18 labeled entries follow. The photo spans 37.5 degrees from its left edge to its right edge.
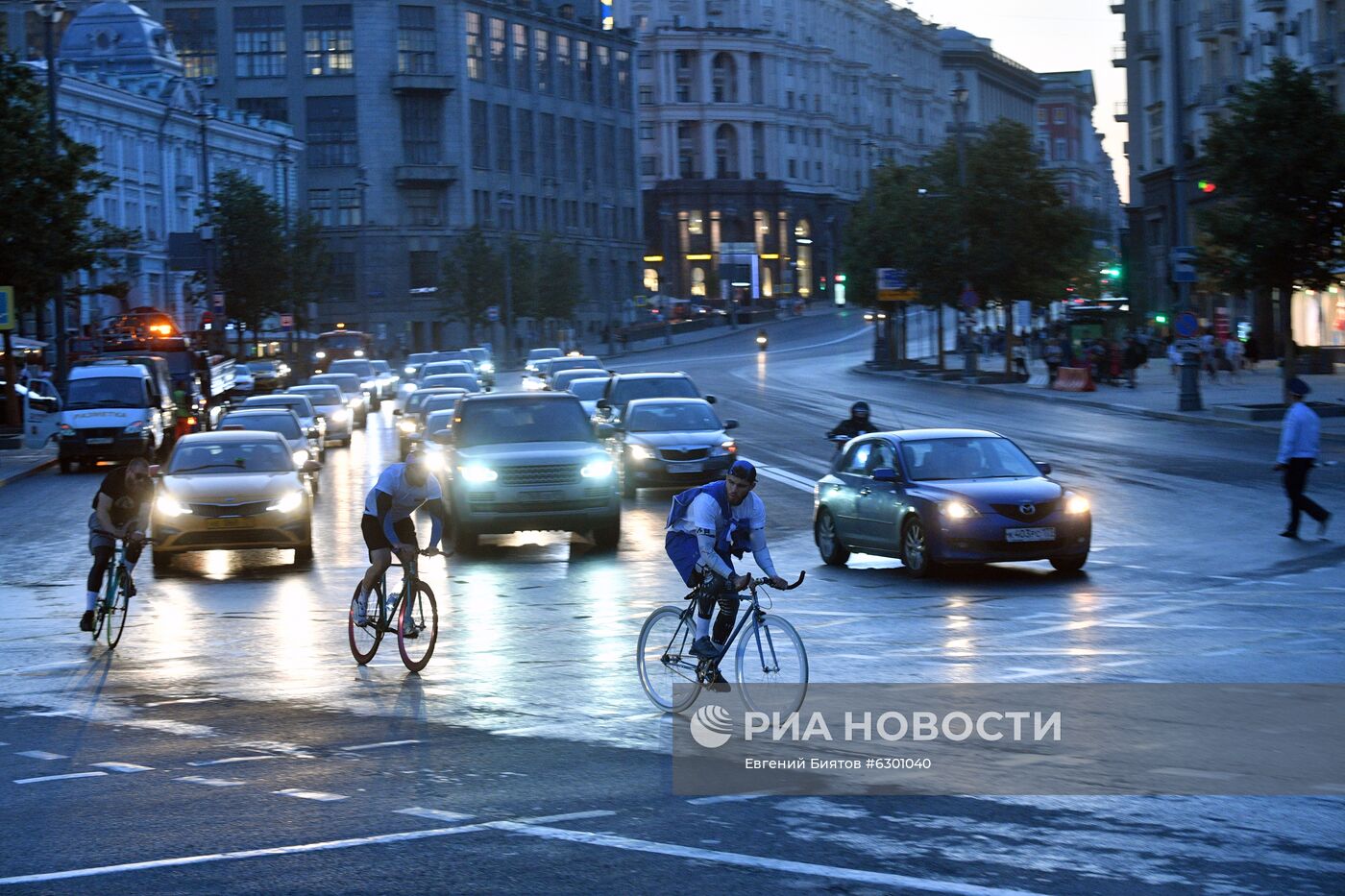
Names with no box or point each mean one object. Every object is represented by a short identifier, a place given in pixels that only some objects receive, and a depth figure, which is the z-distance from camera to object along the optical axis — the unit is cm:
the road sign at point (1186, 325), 4419
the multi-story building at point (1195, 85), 6500
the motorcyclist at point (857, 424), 2650
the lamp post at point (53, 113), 4359
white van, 4019
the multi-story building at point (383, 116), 12538
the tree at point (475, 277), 11981
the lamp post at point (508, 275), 11638
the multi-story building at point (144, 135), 8156
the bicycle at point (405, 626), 1385
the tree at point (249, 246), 8656
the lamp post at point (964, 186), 6919
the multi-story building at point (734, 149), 16850
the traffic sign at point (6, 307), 4122
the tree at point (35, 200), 4553
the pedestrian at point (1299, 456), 2150
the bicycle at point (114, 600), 1569
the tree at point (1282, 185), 4109
